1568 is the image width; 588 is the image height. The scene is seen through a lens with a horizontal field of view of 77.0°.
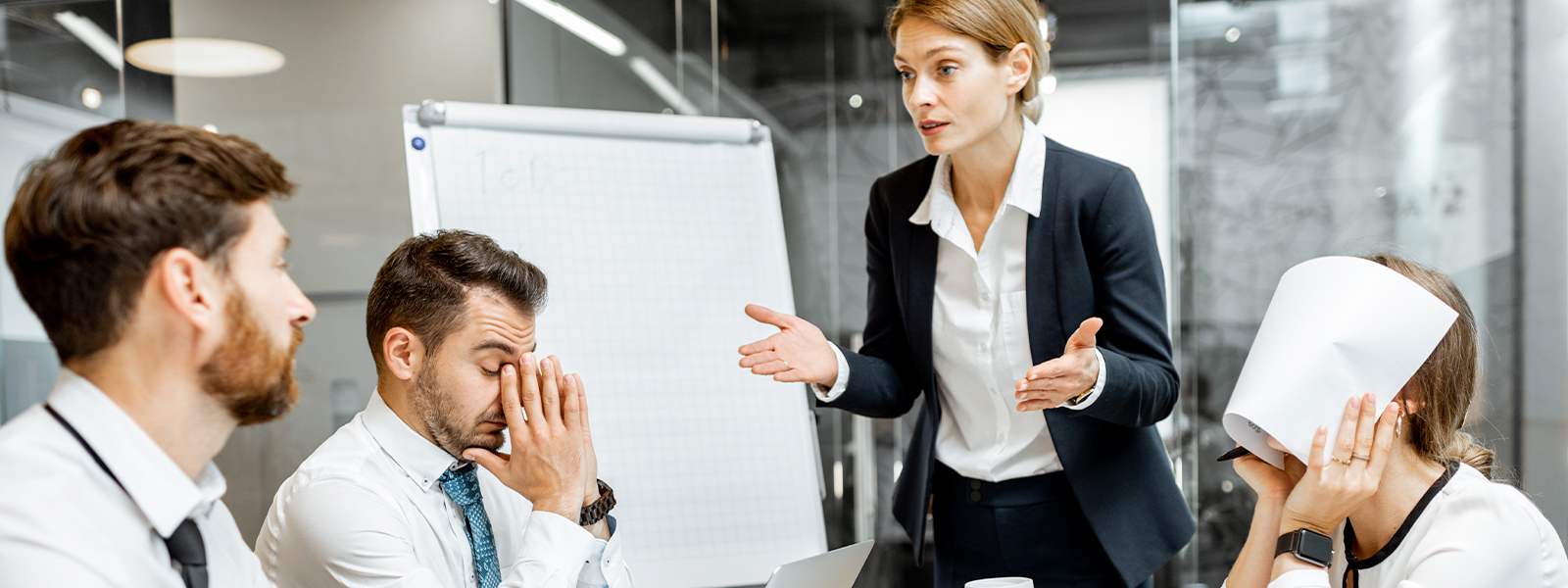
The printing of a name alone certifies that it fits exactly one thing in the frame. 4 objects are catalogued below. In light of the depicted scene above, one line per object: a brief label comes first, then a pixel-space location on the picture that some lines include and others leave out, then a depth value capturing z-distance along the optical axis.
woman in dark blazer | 1.57
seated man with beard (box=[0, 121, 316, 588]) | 0.80
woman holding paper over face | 1.14
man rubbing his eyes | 1.26
